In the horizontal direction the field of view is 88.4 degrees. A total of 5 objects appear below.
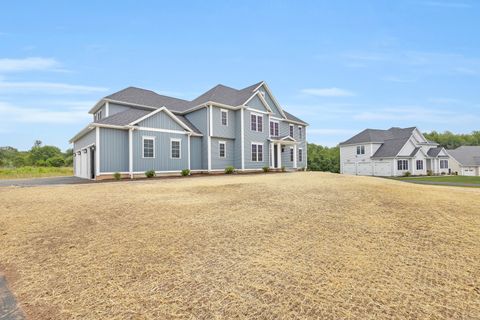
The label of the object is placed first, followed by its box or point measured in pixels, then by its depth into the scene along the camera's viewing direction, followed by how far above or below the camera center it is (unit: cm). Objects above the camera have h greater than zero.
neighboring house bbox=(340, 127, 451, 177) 3709 +90
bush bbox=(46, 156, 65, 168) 5197 +107
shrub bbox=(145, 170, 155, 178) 1799 -65
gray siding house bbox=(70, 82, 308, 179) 1791 +256
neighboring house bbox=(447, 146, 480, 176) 4734 -52
